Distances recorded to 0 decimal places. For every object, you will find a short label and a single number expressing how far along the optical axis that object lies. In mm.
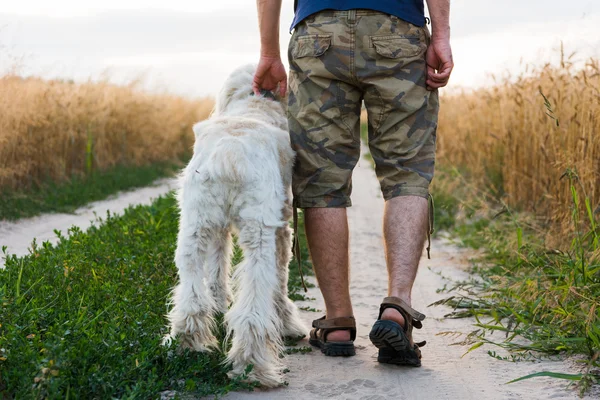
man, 3445
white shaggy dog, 3033
